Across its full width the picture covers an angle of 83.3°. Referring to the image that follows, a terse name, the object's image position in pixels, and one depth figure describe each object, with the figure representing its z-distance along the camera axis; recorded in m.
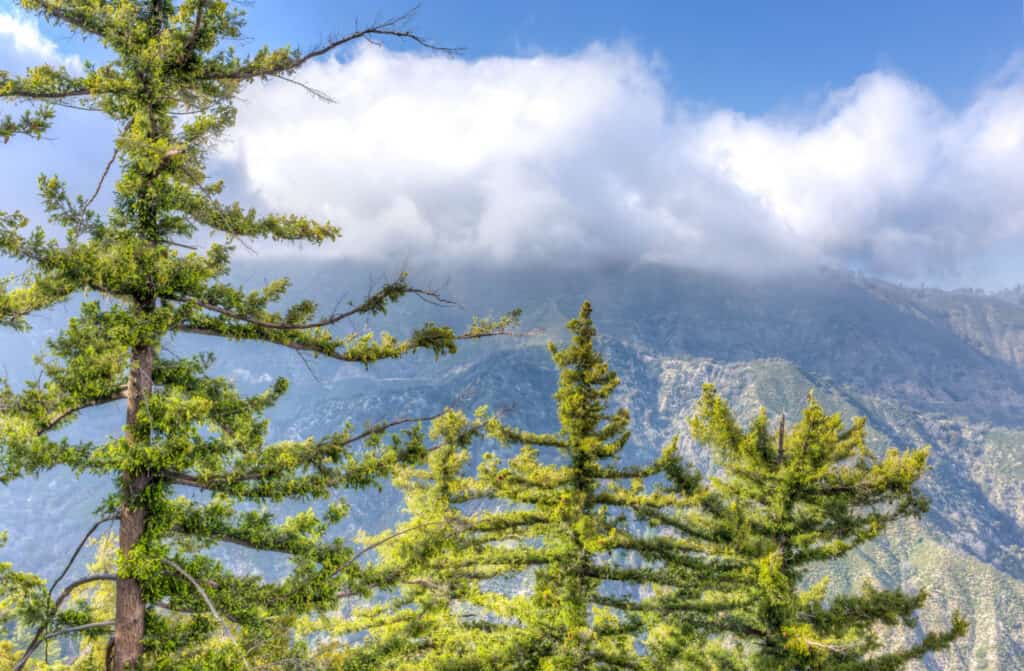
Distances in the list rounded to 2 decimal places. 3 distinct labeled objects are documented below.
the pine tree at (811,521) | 14.95
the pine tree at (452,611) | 14.41
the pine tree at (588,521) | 14.60
